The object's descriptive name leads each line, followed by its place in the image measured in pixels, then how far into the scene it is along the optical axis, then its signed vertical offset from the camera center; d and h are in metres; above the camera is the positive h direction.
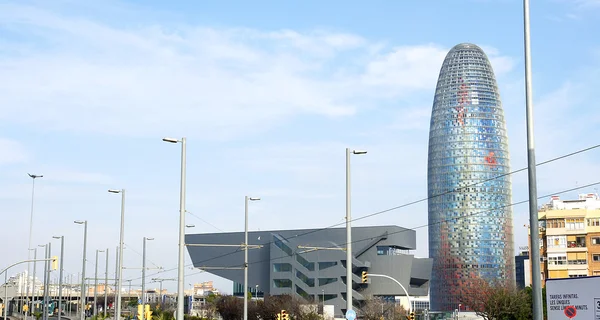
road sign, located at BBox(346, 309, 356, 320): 34.85 -1.31
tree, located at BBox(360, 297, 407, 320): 106.93 -3.68
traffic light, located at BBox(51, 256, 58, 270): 53.98 +1.33
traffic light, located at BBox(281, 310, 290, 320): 56.91 -2.21
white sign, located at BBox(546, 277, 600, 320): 23.34 -0.37
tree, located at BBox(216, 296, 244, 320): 120.19 -3.77
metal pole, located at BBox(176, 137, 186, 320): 34.12 +1.49
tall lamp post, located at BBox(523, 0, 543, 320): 18.58 +2.33
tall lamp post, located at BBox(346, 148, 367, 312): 34.92 +2.72
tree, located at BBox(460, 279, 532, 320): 75.62 -1.95
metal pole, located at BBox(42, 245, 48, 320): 92.81 +1.29
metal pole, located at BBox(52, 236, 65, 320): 80.66 +2.15
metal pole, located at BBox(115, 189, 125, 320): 53.56 +2.44
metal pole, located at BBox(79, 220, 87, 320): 72.54 +3.08
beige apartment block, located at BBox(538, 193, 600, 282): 103.62 +5.57
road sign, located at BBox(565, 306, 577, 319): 24.03 -0.78
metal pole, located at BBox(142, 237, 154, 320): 76.95 +1.89
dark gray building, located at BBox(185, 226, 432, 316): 145.75 +3.77
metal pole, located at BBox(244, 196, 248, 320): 54.16 +4.02
